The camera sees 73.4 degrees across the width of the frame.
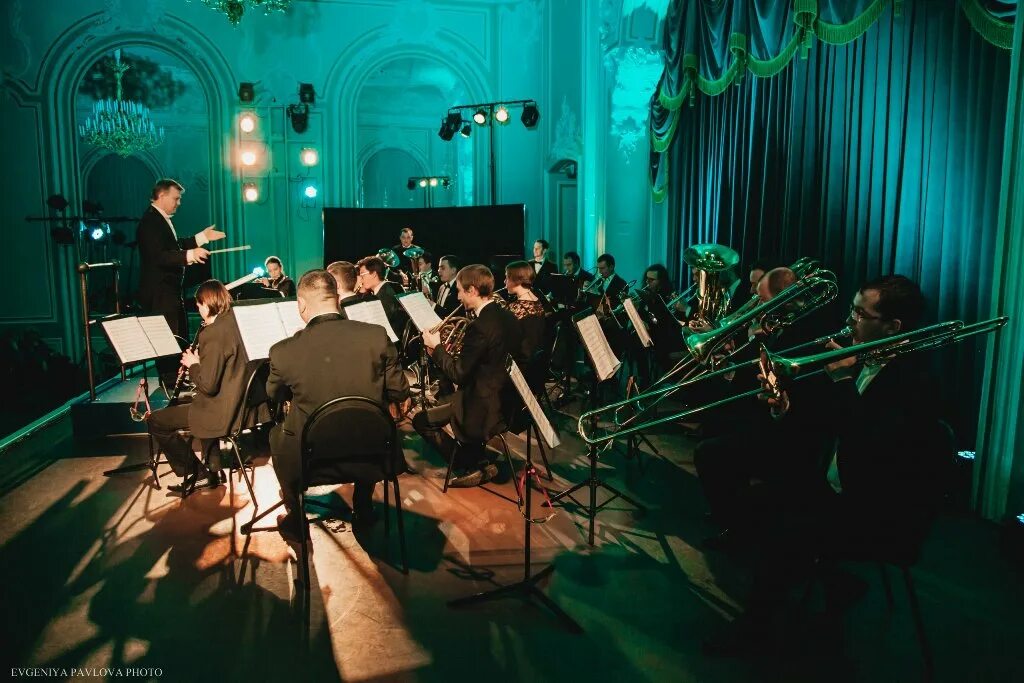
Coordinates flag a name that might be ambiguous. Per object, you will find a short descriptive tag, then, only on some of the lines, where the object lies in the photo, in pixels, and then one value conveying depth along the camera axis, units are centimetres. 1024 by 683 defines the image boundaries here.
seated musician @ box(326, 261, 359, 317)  535
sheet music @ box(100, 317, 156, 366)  439
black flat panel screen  1100
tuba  545
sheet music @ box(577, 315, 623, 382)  357
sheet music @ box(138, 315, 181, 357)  468
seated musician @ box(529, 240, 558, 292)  882
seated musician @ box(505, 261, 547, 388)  503
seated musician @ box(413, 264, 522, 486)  399
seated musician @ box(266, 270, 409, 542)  313
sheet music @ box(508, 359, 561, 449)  278
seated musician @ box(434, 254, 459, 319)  737
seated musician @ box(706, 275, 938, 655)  237
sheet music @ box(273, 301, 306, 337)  407
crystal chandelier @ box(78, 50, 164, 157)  1076
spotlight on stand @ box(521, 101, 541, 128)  1051
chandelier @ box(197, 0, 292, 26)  954
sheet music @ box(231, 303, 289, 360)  381
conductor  550
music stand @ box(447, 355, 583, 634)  280
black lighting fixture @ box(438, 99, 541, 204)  1045
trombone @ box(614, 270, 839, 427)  335
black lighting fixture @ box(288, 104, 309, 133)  1075
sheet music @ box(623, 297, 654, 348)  442
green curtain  413
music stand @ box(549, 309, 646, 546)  353
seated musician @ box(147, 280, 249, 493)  380
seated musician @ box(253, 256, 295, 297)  869
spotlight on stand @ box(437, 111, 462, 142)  1065
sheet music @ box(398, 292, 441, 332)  477
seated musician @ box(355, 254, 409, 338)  604
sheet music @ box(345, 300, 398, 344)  479
